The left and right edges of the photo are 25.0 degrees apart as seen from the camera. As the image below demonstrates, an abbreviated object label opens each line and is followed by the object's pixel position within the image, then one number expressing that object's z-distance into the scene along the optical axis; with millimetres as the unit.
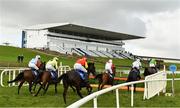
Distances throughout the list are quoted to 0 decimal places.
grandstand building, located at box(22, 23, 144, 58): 80938
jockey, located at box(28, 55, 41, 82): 15970
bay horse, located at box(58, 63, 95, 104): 12695
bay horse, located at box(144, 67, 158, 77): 19203
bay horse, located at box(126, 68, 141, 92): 16509
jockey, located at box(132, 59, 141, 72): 17155
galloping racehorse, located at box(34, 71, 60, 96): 14938
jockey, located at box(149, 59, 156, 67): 20409
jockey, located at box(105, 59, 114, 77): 16391
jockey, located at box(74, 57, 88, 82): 13387
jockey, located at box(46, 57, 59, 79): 15558
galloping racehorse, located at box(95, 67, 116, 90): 15995
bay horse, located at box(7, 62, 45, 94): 15423
